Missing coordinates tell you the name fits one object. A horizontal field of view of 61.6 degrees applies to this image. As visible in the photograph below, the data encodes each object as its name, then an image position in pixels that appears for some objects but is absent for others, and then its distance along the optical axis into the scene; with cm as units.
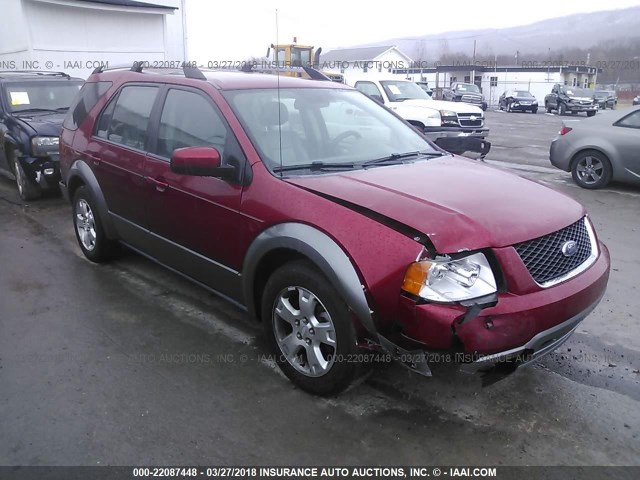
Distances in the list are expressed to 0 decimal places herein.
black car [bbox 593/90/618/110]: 3428
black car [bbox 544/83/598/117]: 3212
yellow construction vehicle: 1952
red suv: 253
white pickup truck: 1137
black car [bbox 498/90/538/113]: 3412
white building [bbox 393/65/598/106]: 4984
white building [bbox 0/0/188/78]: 1572
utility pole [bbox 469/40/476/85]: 5225
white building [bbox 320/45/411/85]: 4606
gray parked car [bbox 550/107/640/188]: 803
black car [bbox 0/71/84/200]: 743
